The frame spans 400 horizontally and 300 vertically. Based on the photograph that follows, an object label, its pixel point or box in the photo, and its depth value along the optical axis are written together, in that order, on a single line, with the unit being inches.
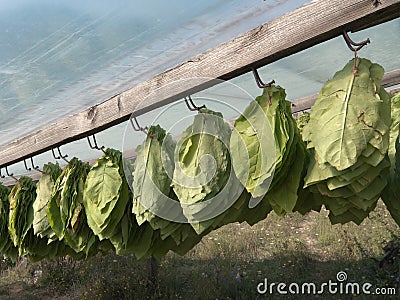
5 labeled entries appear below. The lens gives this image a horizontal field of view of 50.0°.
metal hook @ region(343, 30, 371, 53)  24.7
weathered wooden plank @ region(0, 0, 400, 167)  25.8
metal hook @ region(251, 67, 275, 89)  28.7
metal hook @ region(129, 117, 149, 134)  38.7
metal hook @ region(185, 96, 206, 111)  33.1
